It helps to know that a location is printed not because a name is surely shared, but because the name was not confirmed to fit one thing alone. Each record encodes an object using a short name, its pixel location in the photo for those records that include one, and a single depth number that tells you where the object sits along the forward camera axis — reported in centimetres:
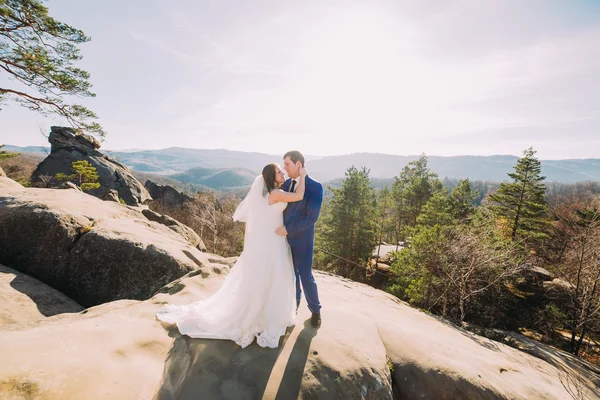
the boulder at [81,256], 684
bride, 374
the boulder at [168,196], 4262
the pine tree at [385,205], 3325
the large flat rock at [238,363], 259
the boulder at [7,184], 971
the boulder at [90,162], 3064
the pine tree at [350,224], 2184
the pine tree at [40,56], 1043
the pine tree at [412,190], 2923
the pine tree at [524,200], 2288
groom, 412
